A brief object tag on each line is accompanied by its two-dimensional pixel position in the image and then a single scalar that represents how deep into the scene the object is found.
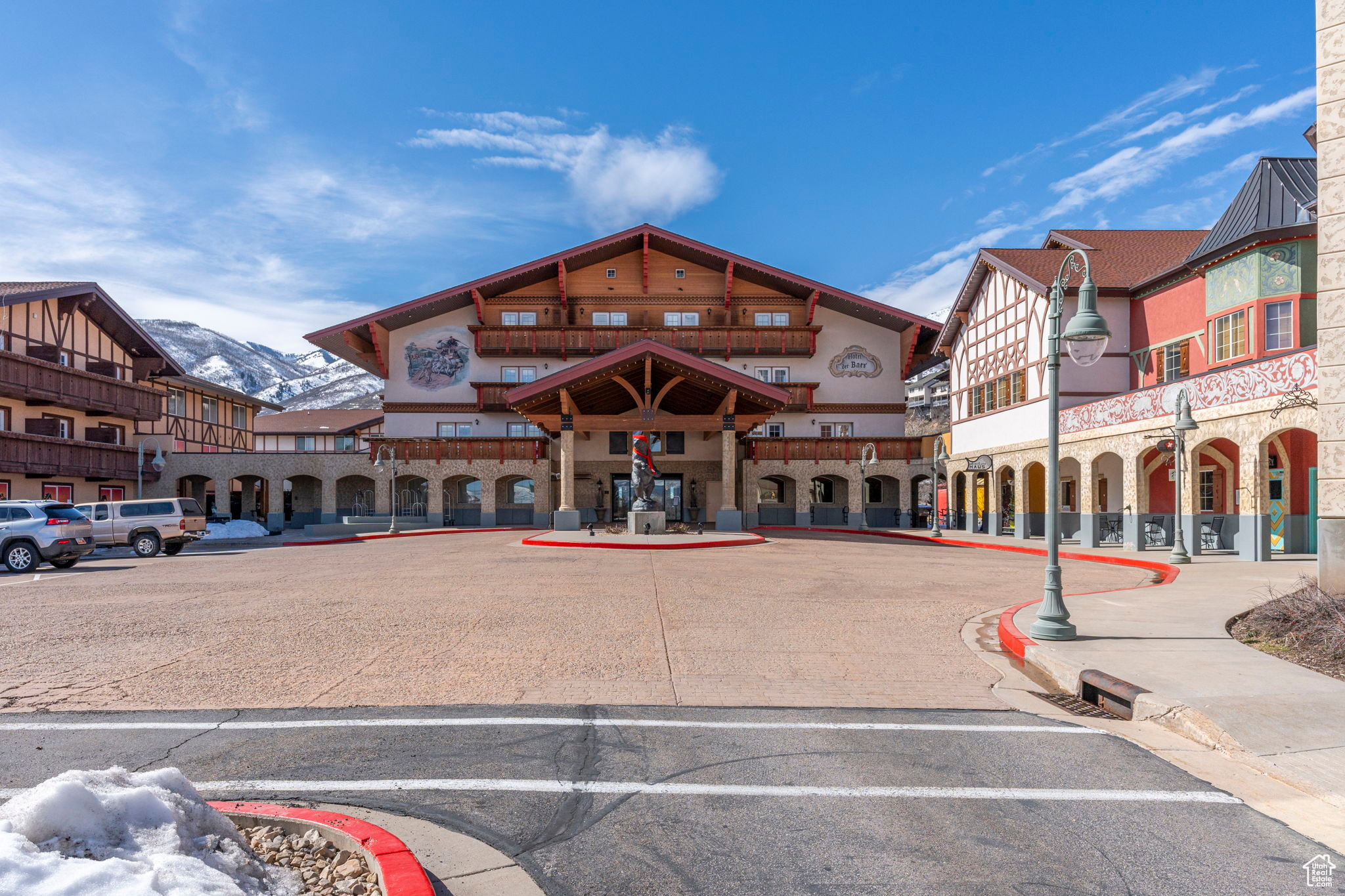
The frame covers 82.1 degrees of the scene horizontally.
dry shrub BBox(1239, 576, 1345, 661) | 7.90
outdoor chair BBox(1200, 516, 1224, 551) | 21.36
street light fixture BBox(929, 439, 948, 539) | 30.31
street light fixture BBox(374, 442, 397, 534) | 33.27
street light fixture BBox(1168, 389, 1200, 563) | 17.44
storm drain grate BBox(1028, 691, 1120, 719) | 6.49
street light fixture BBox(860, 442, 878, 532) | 34.94
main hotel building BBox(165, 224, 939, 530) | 37.59
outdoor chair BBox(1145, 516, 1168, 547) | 22.42
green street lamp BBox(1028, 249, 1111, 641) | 8.68
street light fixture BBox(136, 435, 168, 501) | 35.34
